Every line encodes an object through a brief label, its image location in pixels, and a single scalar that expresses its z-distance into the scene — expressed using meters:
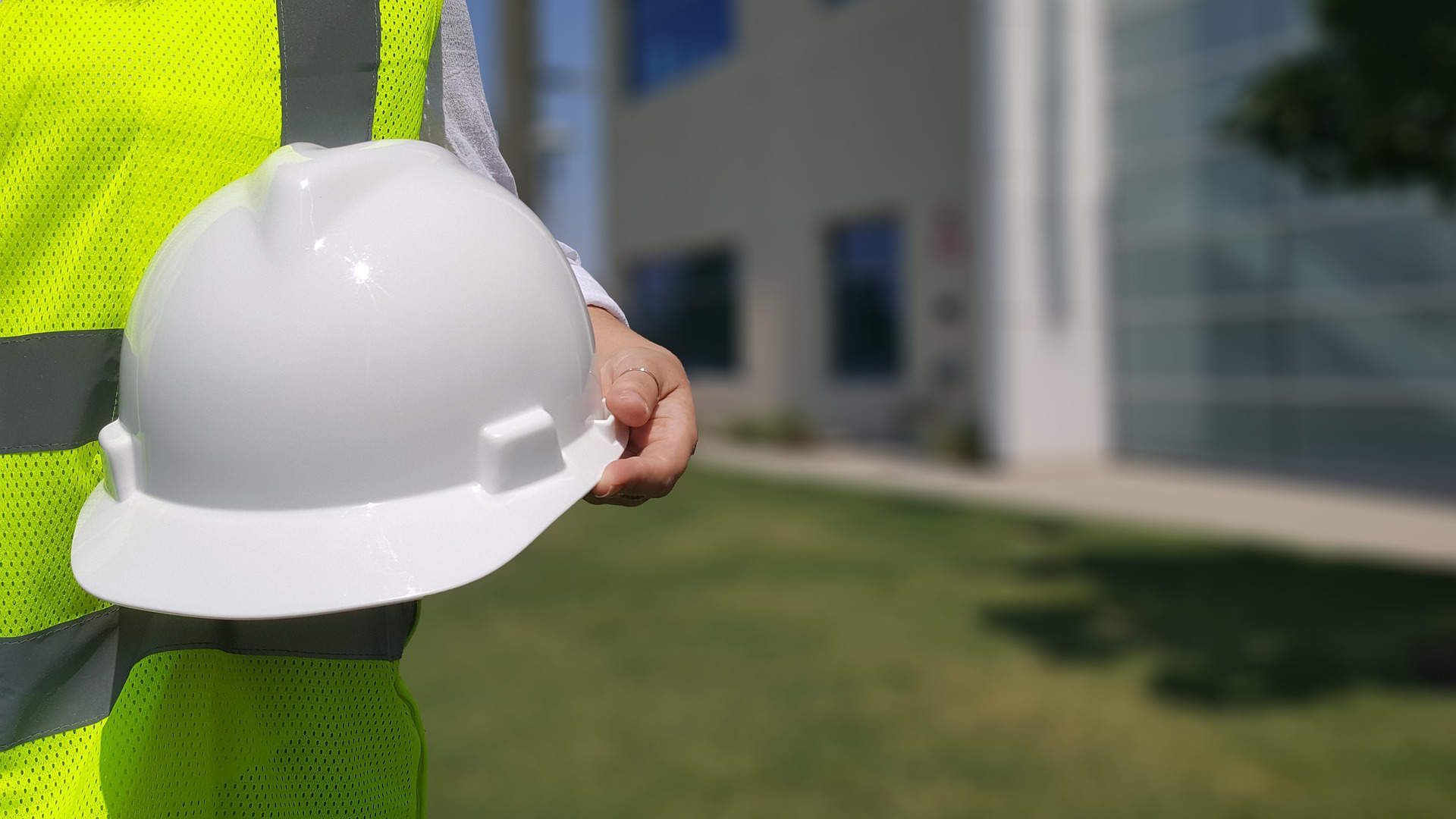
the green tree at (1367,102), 5.06
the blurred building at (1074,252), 11.08
